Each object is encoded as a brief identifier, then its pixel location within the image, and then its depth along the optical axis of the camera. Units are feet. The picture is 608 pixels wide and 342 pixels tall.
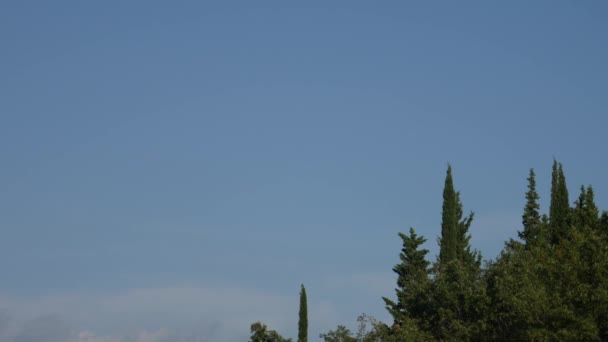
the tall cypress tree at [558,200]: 291.99
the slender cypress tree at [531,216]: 309.83
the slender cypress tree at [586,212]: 238.68
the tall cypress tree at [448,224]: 279.69
